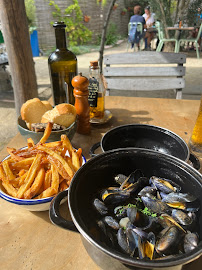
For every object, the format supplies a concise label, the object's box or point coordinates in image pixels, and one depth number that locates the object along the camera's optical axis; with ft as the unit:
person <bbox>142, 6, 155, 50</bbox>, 31.35
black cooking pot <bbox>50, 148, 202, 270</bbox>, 1.39
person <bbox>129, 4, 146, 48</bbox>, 28.89
